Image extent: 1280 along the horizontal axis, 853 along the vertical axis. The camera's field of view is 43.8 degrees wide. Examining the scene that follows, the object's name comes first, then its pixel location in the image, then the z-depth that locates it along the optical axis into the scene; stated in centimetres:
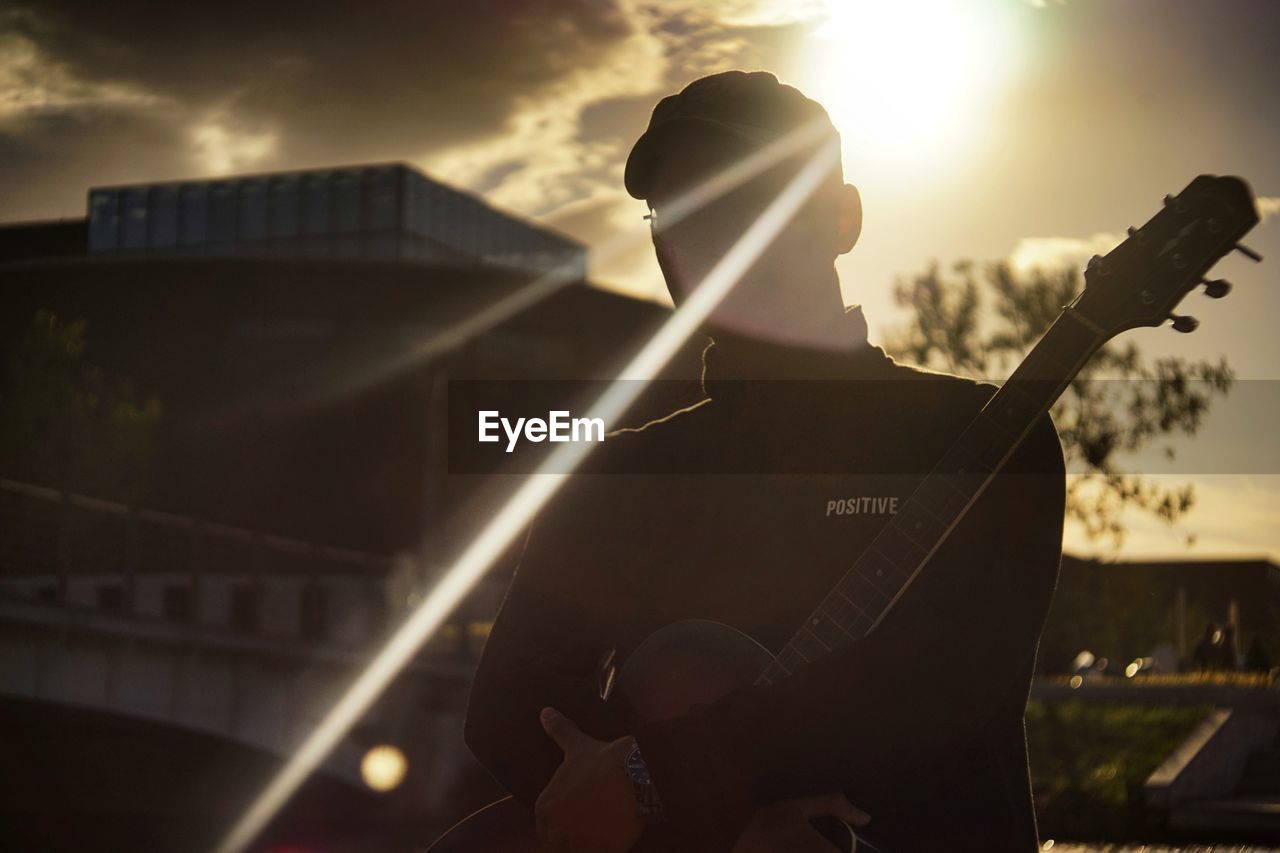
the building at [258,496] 2859
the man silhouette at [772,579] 239
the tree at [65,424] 3872
